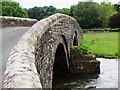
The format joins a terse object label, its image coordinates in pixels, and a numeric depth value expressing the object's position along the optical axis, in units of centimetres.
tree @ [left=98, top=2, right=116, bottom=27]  5684
